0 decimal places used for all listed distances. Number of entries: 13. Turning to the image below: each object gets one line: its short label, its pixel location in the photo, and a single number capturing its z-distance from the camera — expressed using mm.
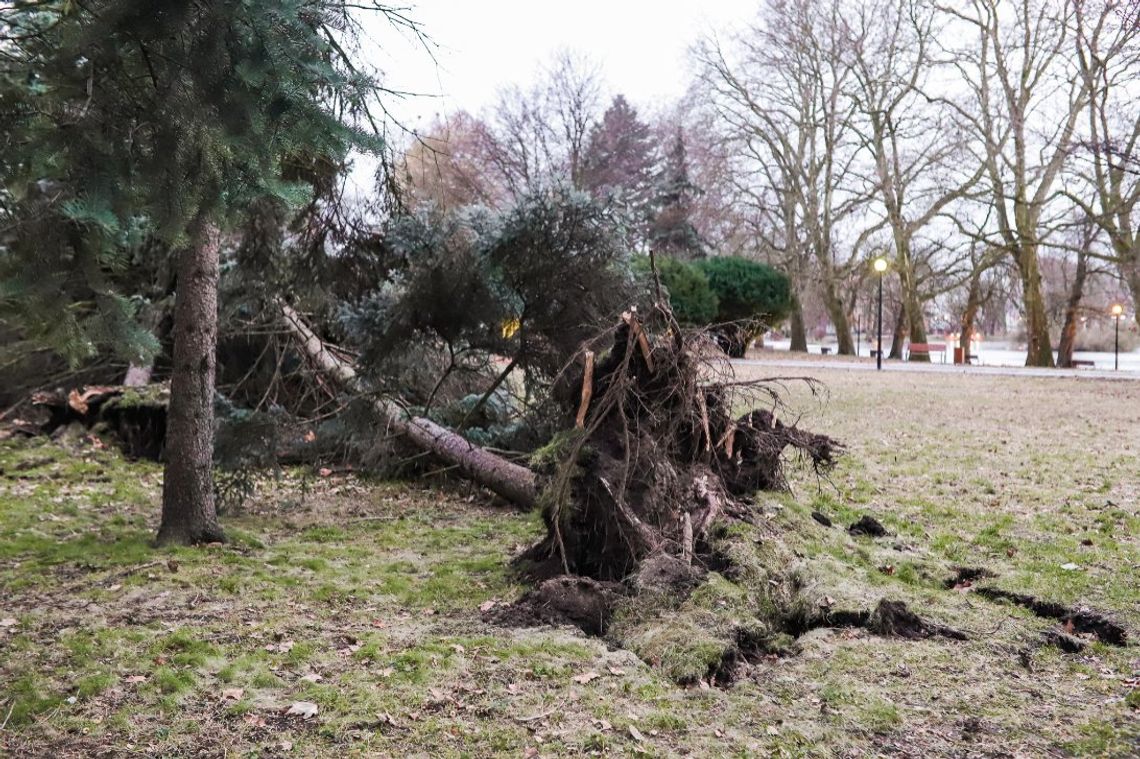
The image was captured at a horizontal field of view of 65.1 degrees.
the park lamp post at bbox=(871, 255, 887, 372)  23547
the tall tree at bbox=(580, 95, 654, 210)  33375
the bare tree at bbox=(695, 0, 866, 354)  27453
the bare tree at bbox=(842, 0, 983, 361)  25906
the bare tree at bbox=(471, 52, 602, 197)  31234
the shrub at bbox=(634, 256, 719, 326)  24062
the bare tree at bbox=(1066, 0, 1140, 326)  19750
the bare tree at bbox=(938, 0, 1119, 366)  23047
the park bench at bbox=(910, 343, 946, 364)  29406
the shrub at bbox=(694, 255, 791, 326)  26953
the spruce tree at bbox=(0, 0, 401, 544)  3172
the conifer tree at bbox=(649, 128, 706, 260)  33750
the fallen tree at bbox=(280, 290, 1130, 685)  4461
